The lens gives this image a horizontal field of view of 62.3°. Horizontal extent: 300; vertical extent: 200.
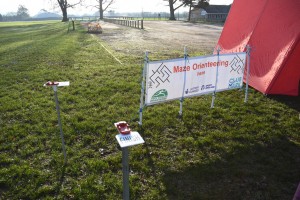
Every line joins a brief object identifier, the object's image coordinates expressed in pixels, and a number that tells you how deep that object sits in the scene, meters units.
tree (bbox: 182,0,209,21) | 61.84
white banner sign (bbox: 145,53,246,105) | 5.23
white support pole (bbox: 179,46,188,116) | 5.43
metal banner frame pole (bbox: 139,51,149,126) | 5.00
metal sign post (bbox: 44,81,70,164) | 3.69
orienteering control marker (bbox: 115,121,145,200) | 2.42
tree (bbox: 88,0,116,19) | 75.38
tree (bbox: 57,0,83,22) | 57.59
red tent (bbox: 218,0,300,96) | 6.83
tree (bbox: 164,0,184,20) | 67.81
